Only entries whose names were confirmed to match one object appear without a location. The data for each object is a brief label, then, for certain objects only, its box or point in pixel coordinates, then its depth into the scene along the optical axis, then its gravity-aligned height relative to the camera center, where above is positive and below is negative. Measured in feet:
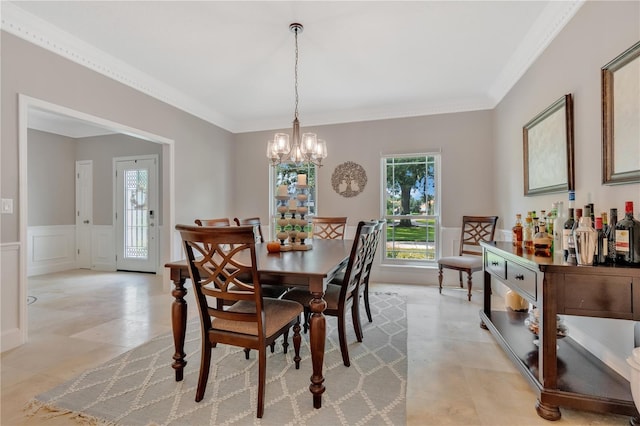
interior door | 18.43 +0.18
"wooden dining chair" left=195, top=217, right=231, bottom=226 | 8.71 -0.27
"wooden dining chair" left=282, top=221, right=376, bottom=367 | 6.54 -1.94
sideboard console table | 4.66 -1.62
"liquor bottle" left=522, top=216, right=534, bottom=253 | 7.21 -0.53
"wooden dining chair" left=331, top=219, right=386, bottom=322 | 8.31 -1.70
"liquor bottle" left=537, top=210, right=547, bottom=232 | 6.85 -0.23
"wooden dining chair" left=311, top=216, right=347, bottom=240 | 12.70 -0.64
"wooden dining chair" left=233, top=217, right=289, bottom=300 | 7.98 -2.08
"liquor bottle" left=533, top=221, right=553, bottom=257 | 6.34 -0.65
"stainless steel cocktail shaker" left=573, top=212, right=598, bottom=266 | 4.99 -0.51
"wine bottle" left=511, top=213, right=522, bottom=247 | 7.77 -0.59
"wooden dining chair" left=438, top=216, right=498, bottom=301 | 12.14 -1.11
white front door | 16.96 +0.04
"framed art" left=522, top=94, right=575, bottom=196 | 7.20 +1.71
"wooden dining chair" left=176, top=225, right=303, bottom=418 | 4.82 -1.68
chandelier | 9.33 +2.04
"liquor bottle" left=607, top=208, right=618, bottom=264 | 5.05 -0.41
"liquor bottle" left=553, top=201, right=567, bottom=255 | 6.63 -0.33
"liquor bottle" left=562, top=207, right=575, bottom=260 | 5.74 -0.39
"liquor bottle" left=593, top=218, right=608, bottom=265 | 5.03 -0.56
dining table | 5.30 -1.21
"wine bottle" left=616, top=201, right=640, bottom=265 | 4.78 -0.43
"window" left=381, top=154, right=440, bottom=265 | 14.56 +0.27
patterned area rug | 5.14 -3.44
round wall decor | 15.23 +1.73
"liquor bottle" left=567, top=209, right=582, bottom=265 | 5.39 -0.51
